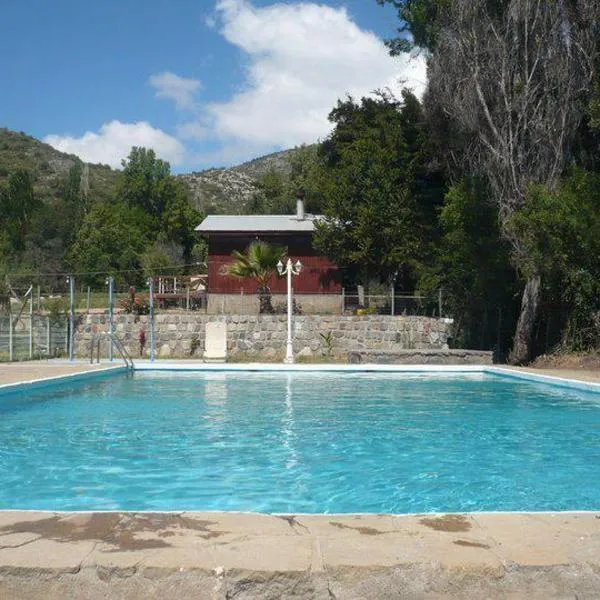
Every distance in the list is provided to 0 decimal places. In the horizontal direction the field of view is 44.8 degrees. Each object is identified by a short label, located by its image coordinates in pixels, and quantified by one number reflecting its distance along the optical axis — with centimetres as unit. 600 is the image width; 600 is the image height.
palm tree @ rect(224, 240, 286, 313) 2473
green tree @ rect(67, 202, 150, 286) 4081
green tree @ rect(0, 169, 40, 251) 4659
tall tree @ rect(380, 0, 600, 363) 1716
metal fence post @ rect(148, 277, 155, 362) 2098
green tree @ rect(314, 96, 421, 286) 2486
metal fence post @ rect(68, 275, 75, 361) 1998
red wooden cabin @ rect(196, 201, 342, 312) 2783
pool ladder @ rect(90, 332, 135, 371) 1836
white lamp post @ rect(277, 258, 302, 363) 1989
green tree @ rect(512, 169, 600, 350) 1550
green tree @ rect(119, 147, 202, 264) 4712
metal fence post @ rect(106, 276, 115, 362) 1911
